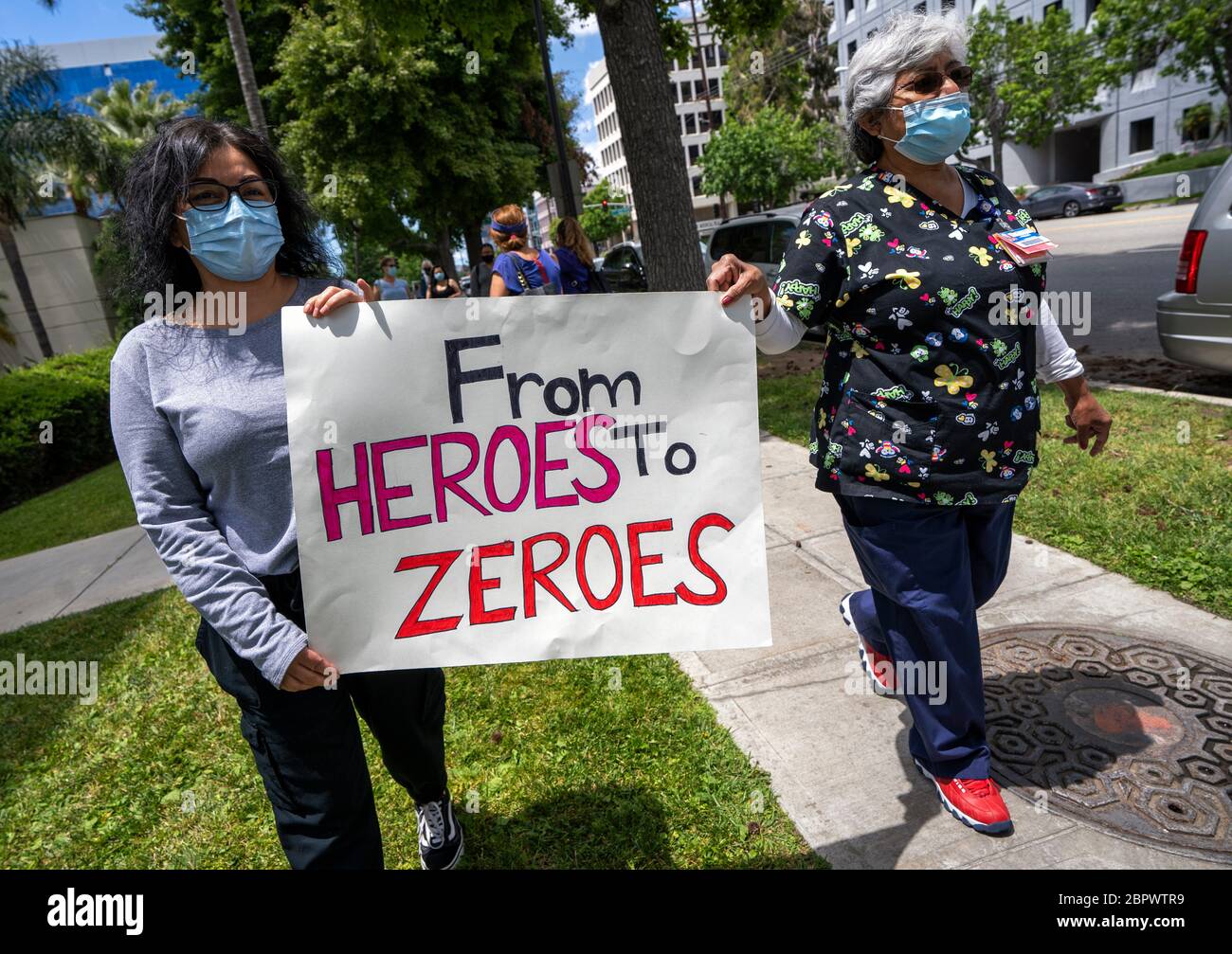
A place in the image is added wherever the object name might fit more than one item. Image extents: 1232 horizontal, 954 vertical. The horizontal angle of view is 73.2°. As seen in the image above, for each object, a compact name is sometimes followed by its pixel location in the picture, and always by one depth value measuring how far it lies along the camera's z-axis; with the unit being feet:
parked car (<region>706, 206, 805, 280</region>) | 37.40
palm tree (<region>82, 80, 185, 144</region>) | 123.54
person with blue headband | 21.11
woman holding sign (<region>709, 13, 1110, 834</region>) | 7.02
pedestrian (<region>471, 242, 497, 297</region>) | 29.04
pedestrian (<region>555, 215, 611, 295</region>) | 22.59
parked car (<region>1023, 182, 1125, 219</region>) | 90.58
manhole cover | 7.57
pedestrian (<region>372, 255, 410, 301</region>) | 49.60
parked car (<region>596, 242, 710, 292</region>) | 46.24
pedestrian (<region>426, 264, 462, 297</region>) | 56.45
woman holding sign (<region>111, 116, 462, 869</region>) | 5.83
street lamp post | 38.09
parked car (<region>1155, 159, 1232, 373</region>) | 18.21
